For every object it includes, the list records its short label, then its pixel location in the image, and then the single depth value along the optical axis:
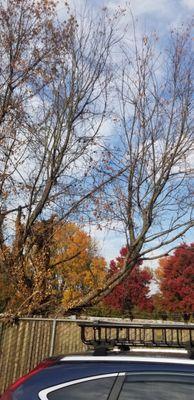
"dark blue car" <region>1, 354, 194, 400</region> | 2.82
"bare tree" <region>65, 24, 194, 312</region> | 14.07
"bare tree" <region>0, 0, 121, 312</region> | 14.20
